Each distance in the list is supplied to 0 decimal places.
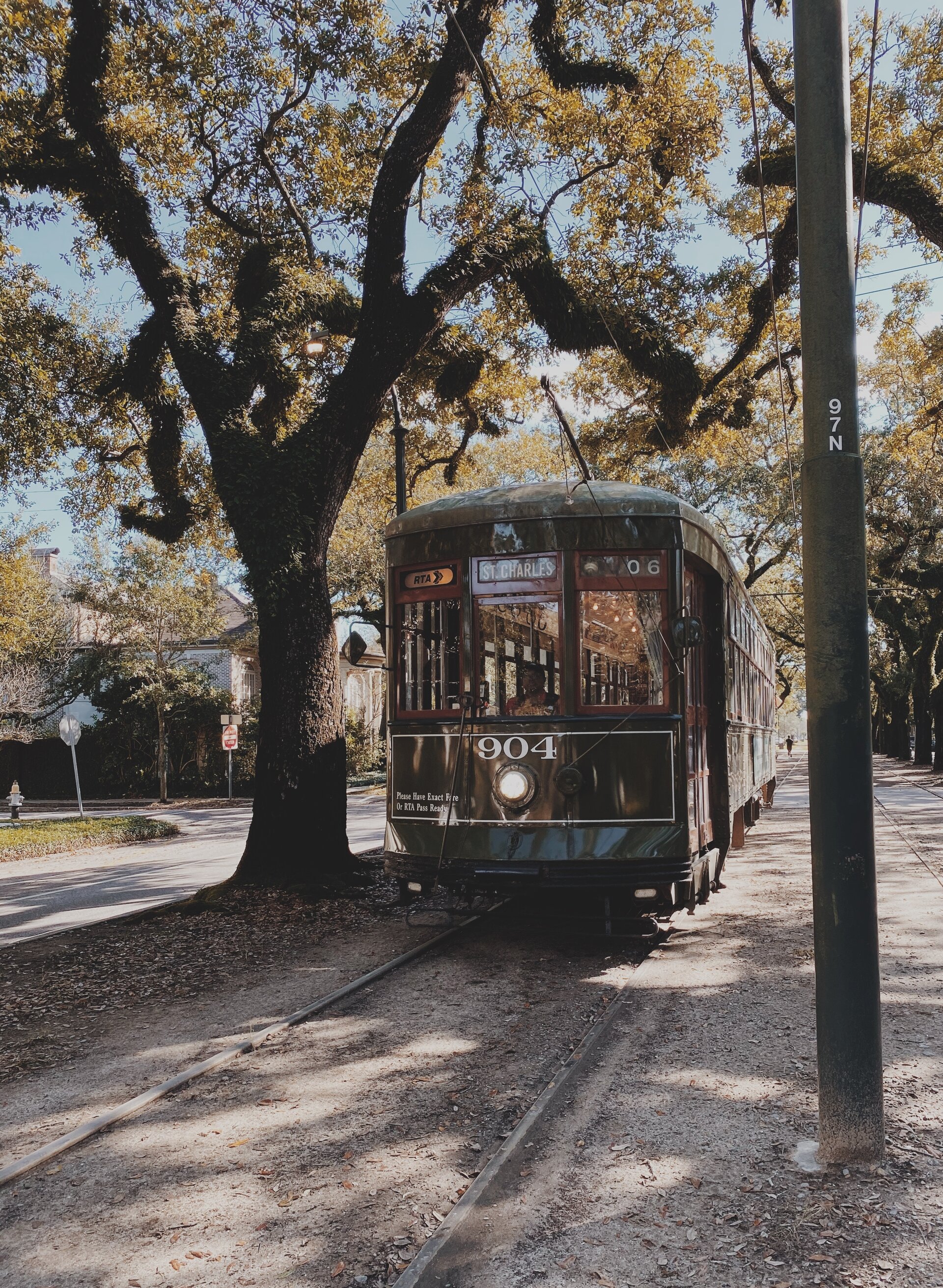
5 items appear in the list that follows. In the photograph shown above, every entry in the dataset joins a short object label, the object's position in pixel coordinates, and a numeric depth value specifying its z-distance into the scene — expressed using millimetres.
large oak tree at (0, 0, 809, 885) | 10719
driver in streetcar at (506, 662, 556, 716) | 7340
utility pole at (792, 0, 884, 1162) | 3680
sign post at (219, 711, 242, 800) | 27312
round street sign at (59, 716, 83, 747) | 21078
